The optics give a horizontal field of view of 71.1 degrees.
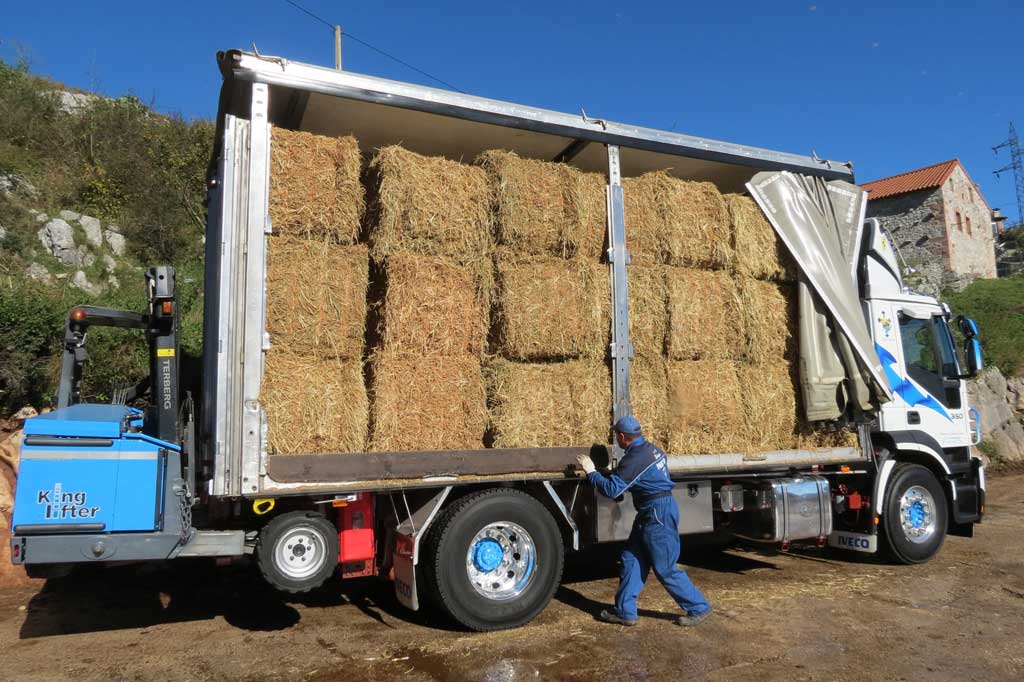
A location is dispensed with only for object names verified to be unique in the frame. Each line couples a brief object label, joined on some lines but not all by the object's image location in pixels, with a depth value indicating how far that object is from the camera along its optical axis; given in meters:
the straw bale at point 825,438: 7.05
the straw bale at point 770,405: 6.66
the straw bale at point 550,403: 5.59
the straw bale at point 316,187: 4.96
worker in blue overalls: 5.57
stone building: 31.66
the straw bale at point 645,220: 6.31
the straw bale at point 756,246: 6.78
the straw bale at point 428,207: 5.27
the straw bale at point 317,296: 4.88
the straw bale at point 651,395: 6.17
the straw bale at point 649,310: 6.21
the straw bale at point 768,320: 6.76
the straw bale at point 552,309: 5.66
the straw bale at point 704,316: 6.38
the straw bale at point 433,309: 5.21
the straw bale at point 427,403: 5.13
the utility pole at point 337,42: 16.45
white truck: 4.60
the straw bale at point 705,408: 6.30
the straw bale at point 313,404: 4.79
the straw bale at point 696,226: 6.45
